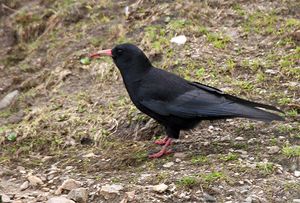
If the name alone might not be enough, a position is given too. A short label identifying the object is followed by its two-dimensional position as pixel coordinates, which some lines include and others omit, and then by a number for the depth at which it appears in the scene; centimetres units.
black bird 1105
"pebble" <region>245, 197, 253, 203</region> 949
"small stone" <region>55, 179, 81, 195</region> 1031
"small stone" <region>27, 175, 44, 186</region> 1084
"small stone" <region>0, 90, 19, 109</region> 1467
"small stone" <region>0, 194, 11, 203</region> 996
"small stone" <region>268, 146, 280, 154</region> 1074
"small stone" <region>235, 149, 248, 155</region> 1087
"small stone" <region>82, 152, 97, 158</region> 1184
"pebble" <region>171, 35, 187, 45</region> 1475
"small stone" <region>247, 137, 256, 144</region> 1128
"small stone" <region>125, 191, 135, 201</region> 961
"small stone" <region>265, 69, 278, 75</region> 1340
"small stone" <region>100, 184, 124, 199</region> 984
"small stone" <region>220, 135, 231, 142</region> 1162
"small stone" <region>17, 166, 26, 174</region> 1159
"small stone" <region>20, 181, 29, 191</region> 1078
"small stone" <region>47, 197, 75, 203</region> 959
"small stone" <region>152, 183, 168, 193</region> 979
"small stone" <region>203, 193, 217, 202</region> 959
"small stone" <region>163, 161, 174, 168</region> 1085
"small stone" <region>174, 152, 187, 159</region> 1118
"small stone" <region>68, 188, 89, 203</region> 982
